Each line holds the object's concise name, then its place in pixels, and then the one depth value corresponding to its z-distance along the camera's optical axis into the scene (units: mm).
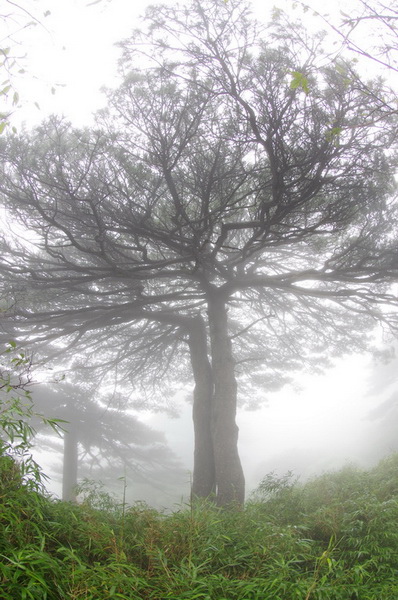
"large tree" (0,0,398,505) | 5324
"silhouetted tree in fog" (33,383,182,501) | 16312
